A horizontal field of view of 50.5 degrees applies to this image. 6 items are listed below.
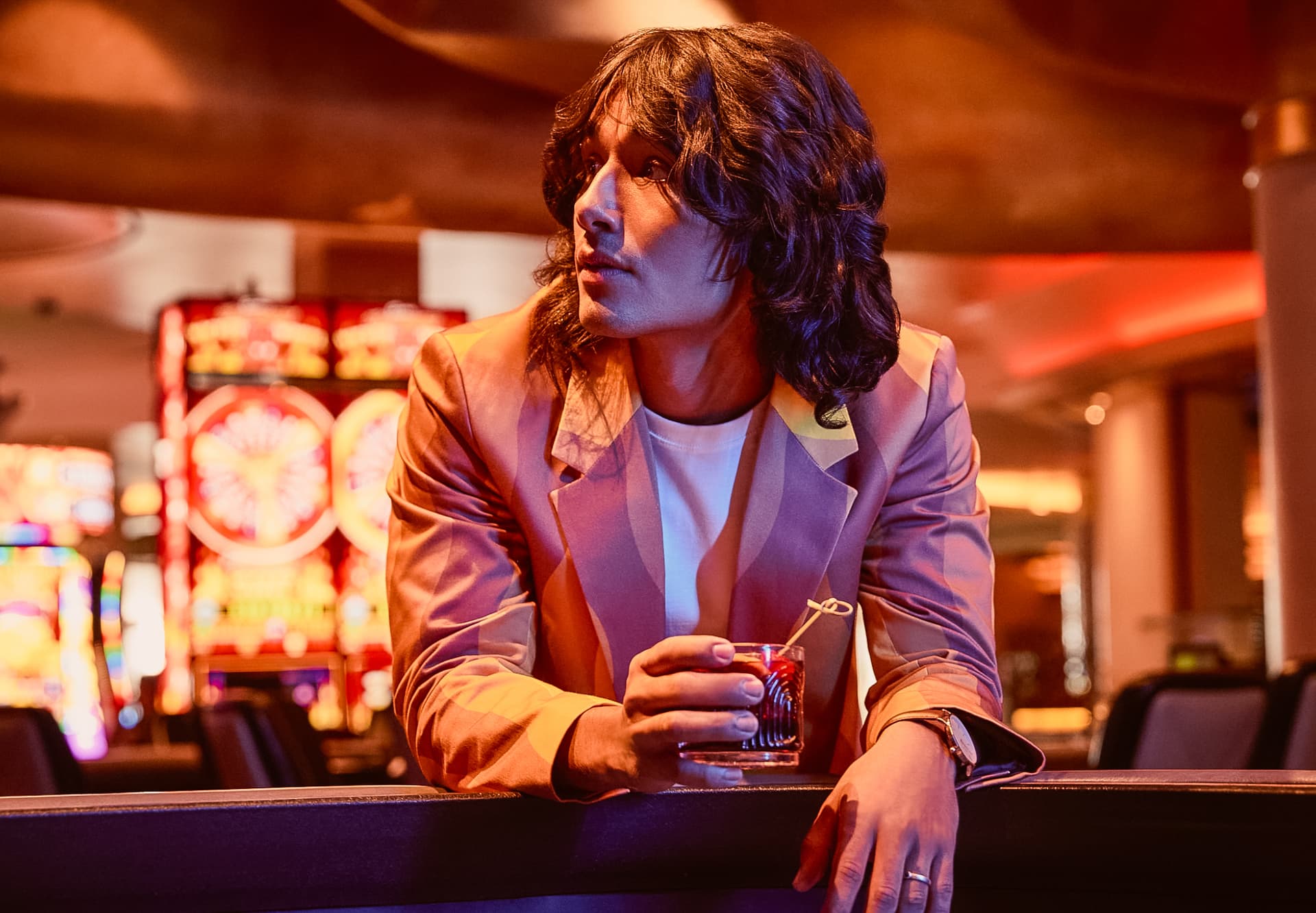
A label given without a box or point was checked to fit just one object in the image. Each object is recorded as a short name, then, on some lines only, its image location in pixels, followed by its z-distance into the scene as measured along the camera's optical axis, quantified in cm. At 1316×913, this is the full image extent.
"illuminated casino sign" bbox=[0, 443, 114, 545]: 904
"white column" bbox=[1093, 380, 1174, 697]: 1180
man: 121
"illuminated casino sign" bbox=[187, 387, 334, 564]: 584
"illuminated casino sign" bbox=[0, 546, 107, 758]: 763
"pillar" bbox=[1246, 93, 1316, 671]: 521
